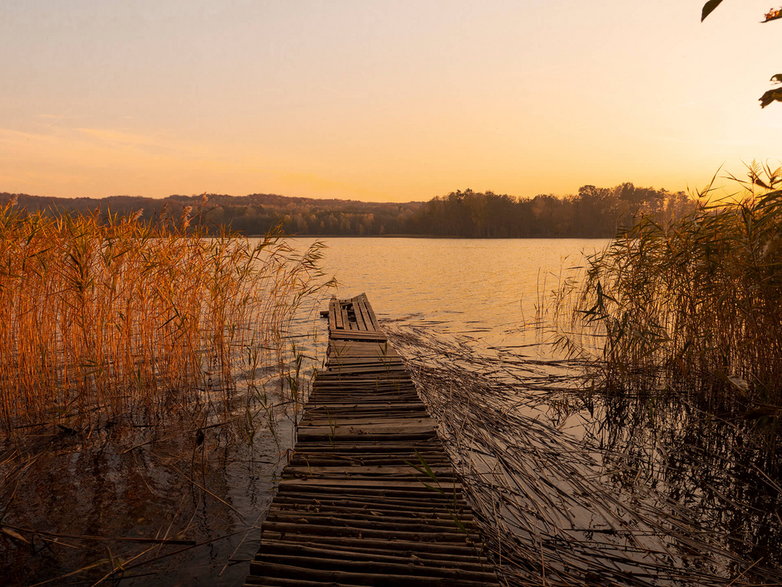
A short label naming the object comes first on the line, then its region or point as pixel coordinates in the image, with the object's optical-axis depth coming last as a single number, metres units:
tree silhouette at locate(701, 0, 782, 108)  3.04
